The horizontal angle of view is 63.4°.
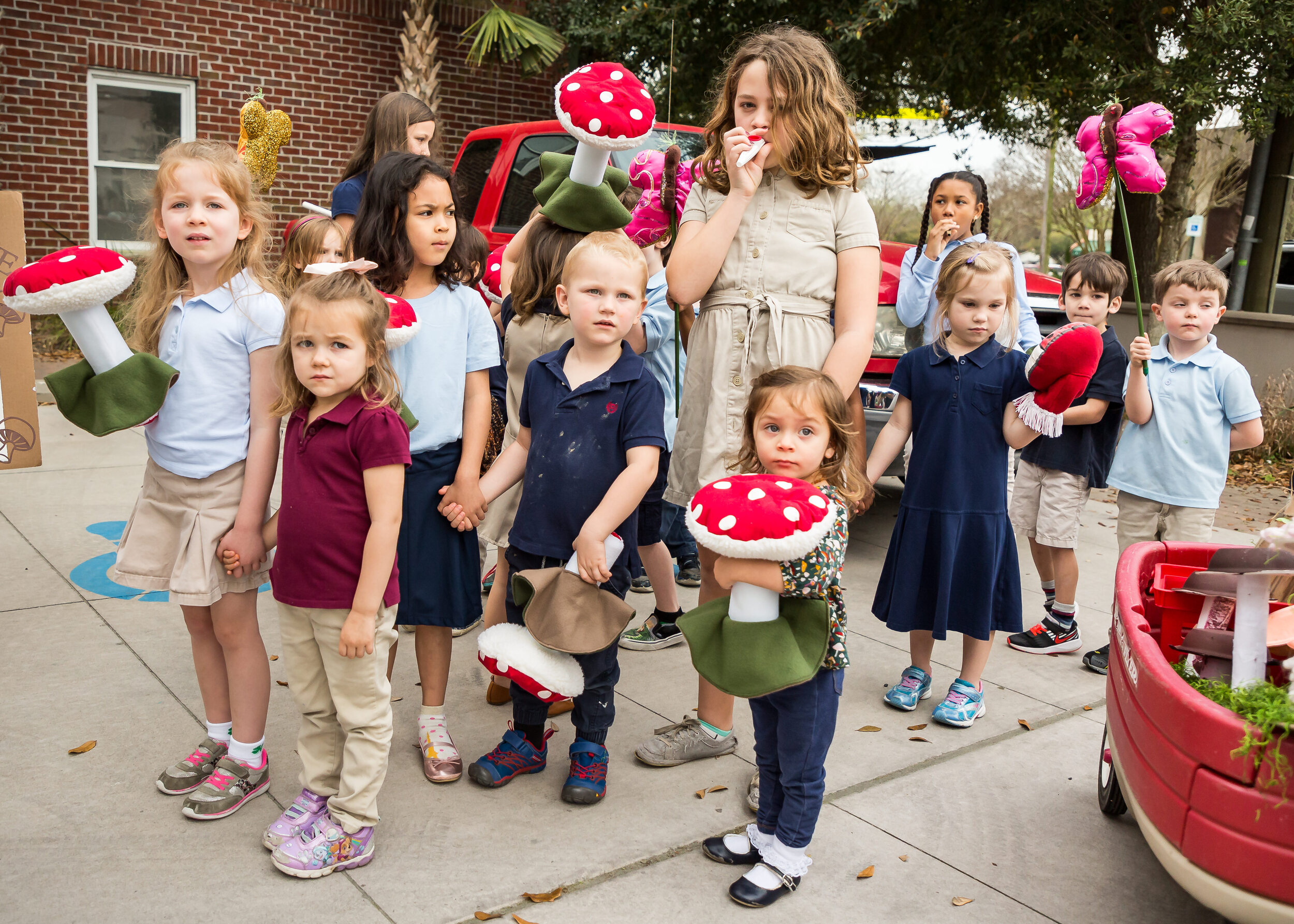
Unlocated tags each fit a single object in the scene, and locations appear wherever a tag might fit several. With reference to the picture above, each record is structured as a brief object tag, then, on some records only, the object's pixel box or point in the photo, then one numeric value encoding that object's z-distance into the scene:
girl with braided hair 4.31
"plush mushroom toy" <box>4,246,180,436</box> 2.47
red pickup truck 5.49
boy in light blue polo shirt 3.88
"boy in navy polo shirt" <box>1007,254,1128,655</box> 4.29
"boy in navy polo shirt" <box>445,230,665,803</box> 2.78
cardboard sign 3.40
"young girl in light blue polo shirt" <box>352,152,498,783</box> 2.98
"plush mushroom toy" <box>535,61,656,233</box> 2.78
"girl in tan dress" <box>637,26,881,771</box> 2.86
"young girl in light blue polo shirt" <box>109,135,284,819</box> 2.72
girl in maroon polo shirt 2.50
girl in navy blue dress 3.42
